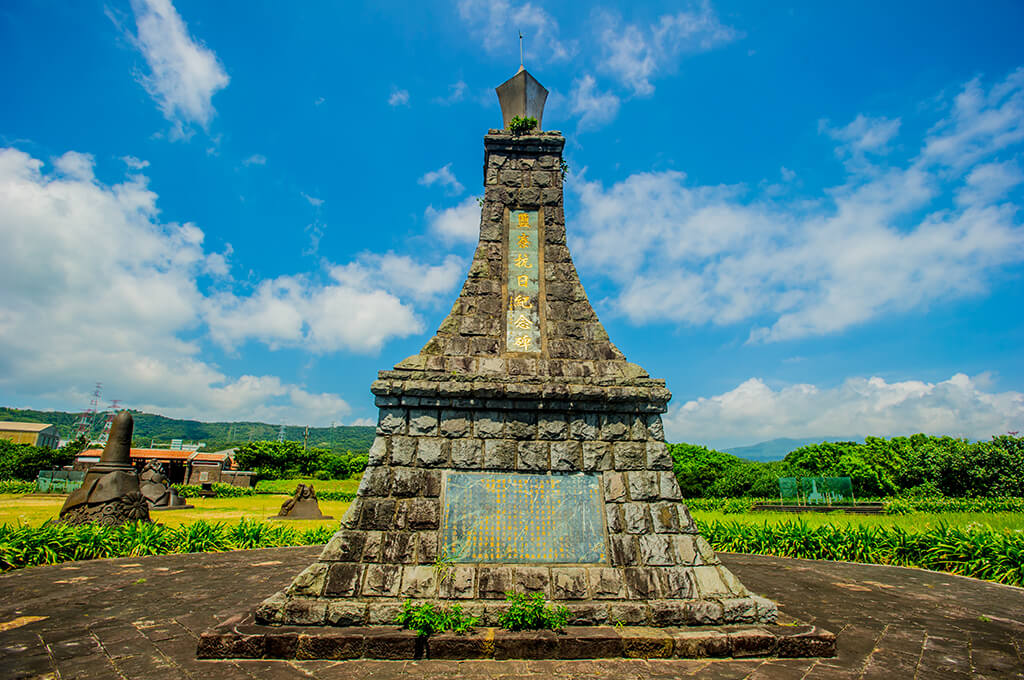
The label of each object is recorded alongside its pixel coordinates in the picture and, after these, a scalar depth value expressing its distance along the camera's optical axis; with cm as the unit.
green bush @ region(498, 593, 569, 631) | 430
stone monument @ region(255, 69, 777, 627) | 455
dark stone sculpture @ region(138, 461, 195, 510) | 1845
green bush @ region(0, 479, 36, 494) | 2544
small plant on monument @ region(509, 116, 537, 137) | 664
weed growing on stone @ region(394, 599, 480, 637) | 415
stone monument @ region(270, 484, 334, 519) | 1677
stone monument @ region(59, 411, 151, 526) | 1004
